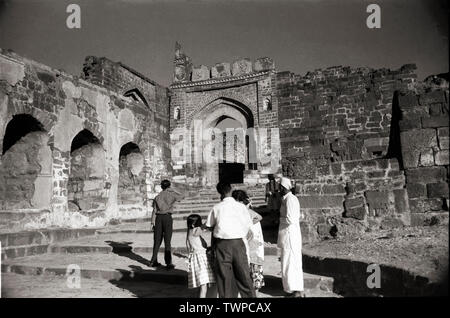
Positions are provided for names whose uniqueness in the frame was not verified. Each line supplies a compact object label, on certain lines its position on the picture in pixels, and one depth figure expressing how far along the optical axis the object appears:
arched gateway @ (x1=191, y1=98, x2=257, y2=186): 17.48
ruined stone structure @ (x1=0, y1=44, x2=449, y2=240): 6.41
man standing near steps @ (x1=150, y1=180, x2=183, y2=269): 5.82
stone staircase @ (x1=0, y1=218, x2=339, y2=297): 4.83
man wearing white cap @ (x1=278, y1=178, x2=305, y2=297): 4.27
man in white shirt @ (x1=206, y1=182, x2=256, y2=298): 3.61
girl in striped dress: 3.79
